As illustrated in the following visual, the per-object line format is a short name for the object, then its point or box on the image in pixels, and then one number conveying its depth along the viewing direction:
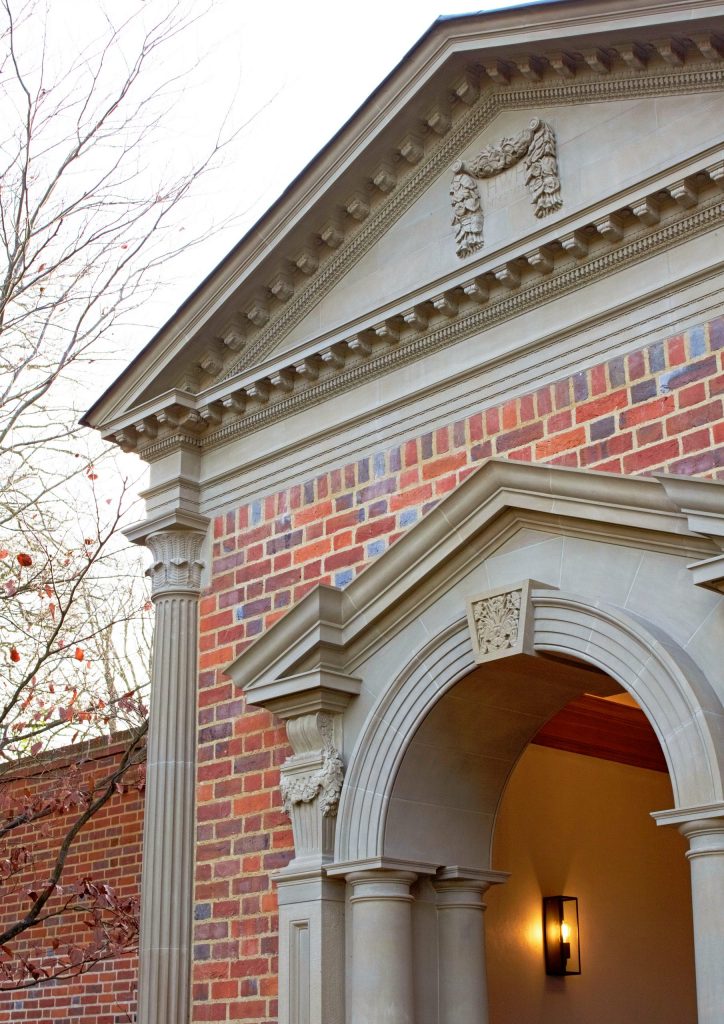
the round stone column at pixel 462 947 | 7.15
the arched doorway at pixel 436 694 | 6.39
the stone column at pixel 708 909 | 5.50
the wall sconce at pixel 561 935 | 9.61
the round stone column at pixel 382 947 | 6.83
